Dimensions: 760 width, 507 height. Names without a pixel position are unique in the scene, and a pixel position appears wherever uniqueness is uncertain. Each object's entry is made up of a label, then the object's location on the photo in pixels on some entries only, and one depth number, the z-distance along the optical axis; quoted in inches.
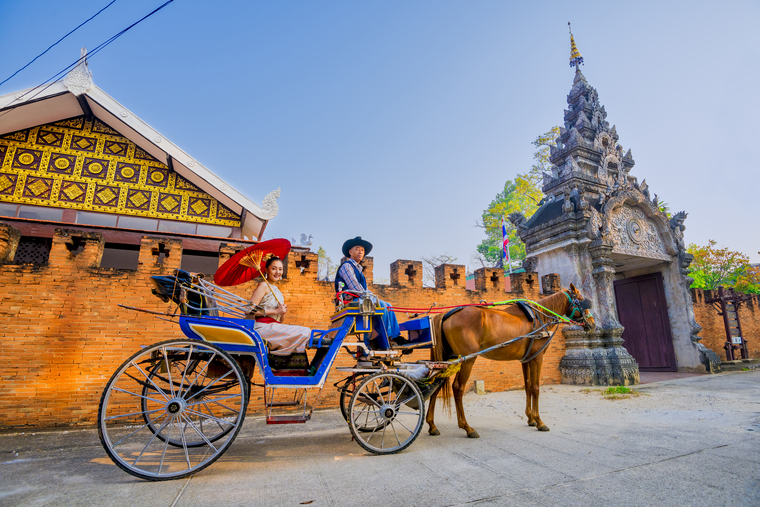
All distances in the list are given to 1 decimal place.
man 164.1
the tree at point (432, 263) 1066.8
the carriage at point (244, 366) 122.1
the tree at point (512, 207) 966.4
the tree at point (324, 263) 1325.0
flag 660.2
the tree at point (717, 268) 628.4
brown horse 178.9
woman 144.3
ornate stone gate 369.7
